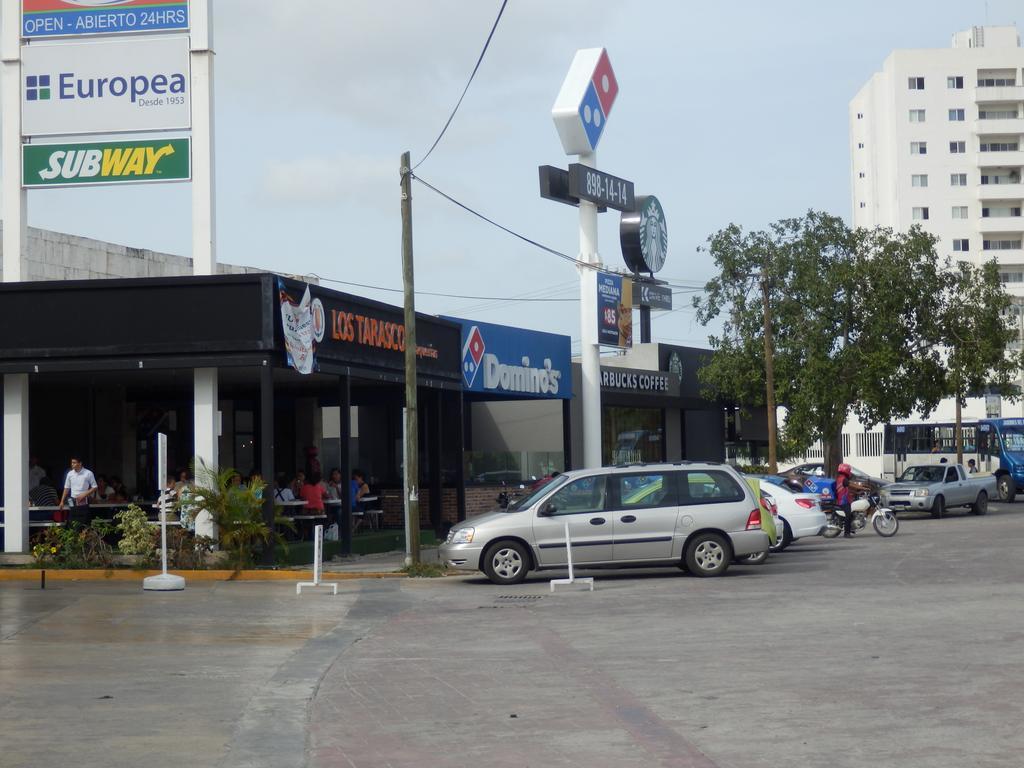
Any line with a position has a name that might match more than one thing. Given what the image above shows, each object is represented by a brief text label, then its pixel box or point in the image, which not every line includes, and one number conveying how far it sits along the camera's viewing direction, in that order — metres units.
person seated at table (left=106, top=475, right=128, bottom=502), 25.44
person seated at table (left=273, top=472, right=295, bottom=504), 25.01
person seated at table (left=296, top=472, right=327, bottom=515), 24.86
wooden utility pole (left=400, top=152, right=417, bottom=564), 22.56
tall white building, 91.62
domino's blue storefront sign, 31.09
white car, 25.58
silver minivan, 19.69
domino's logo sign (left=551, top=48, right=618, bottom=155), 35.22
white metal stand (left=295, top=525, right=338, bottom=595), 19.77
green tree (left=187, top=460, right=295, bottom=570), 21.41
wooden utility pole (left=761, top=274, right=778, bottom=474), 41.00
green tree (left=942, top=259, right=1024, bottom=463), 43.19
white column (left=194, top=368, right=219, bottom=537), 22.09
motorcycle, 29.61
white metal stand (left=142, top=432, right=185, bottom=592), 19.11
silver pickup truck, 37.78
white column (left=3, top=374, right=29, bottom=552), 22.67
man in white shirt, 22.45
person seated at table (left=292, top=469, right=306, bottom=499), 25.41
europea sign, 23.66
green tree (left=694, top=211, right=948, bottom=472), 42.84
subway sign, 23.52
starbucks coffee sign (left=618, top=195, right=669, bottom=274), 39.94
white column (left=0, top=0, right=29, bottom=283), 23.78
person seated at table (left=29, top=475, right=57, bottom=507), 24.17
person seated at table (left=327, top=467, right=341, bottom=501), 25.89
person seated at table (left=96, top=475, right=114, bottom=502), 25.42
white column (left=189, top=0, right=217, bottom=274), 23.06
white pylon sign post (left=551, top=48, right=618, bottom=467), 35.41
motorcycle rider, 29.94
